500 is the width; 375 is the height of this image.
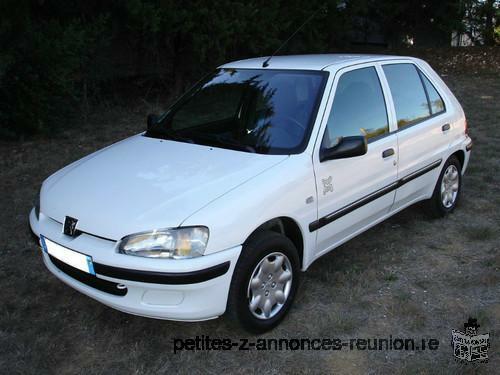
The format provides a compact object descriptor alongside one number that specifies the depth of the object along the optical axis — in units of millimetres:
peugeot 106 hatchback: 2754
